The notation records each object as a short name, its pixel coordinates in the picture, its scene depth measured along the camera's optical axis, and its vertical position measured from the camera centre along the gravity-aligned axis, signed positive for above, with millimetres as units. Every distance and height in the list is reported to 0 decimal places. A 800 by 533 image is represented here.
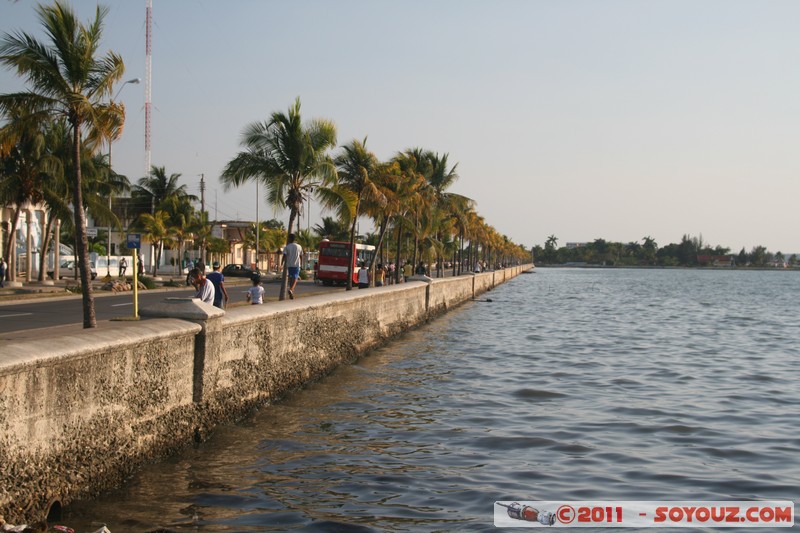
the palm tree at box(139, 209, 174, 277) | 58625 +1583
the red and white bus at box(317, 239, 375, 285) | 49438 -500
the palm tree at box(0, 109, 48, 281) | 35156 +3087
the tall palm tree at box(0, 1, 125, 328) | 14914 +3205
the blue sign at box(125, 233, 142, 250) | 18831 +213
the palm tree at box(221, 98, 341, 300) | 25500 +2886
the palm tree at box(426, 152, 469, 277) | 53469 +4749
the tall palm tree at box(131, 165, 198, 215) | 70312 +5248
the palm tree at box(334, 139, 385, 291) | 35344 +3622
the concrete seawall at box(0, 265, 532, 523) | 6660 -1513
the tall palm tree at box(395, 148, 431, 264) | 43250 +3669
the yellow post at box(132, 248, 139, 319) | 14671 -652
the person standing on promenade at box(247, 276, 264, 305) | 18938 -960
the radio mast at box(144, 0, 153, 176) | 66625 +15881
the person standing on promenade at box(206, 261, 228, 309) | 16828 -779
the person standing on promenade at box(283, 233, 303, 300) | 24438 -161
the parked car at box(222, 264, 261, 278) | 64312 -1527
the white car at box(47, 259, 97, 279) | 57469 -1668
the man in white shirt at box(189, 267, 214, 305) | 14117 -682
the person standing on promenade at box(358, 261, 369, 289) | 35156 -963
